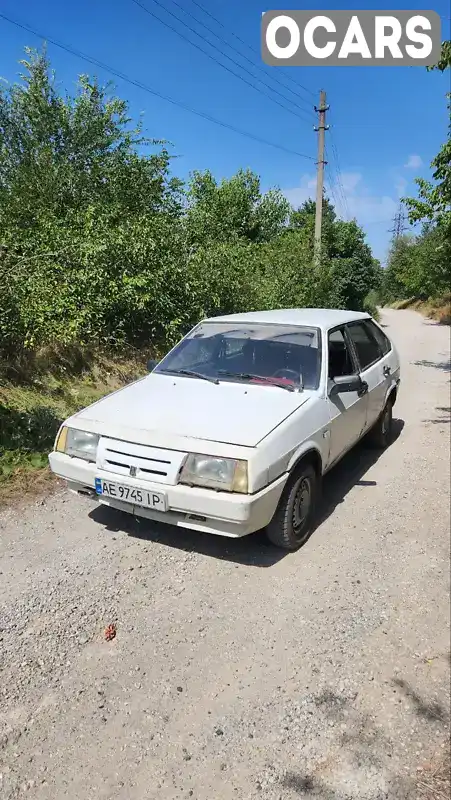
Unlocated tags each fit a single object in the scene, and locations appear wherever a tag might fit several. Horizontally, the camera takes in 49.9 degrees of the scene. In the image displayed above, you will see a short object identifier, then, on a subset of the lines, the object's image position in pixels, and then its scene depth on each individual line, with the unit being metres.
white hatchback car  3.00
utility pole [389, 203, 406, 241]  74.90
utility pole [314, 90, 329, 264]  19.53
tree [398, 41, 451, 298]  7.71
